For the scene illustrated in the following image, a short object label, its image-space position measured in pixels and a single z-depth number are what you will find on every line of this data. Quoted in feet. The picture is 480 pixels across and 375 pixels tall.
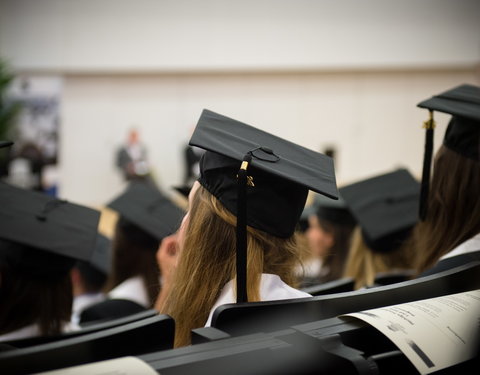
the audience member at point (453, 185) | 6.59
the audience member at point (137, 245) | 10.89
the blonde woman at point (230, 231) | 4.69
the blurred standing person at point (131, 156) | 50.26
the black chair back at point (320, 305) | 3.02
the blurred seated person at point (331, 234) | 12.16
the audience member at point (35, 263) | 7.22
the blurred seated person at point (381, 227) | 10.14
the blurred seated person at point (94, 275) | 13.17
